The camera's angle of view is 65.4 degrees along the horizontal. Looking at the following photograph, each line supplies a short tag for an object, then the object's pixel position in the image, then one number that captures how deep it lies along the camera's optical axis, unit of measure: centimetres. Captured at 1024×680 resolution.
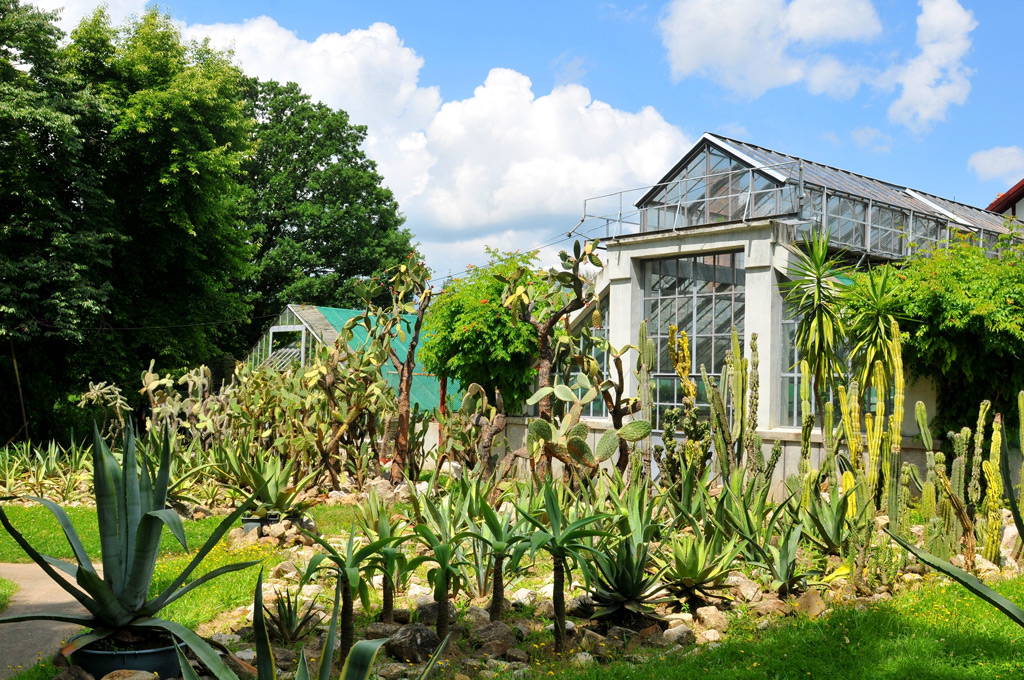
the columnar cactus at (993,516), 731
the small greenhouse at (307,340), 2245
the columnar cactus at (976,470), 748
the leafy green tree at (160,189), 1845
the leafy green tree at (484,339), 1538
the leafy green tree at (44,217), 1627
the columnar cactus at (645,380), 843
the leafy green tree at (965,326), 1038
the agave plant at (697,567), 600
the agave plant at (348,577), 451
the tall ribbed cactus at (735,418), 847
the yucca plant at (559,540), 479
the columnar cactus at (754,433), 830
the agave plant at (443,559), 495
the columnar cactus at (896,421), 764
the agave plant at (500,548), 511
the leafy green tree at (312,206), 3005
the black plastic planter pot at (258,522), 830
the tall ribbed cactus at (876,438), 818
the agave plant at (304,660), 249
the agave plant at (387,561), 495
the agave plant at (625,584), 564
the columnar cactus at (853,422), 827
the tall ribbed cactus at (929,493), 741
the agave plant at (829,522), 714
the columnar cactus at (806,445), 812
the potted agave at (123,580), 390
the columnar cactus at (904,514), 749
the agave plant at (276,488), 841
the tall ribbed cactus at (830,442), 773
